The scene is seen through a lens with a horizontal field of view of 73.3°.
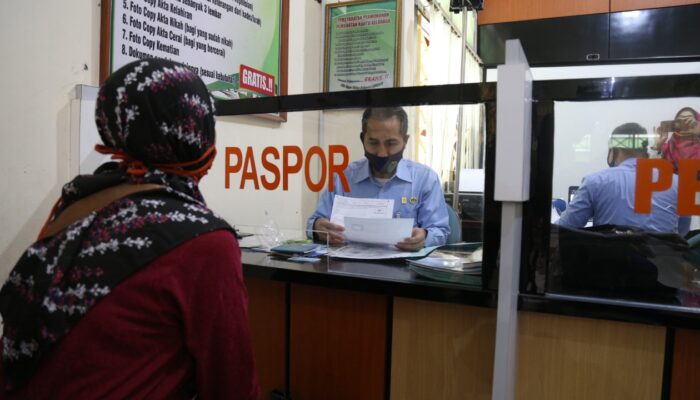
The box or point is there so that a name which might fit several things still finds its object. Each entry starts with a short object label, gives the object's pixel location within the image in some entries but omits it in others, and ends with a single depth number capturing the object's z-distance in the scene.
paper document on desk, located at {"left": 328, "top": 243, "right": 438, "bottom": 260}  1.26
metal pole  1.24
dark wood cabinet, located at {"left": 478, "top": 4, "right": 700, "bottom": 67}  4.11
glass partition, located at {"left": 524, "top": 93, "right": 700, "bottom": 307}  0.92
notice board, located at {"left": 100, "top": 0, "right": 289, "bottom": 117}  1.58
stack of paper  1.08
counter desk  0.95
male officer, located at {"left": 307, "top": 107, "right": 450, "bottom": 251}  1.29
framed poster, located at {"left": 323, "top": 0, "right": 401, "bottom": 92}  3.04
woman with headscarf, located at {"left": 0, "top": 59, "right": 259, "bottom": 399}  0.64
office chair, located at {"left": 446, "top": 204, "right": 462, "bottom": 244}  1.35
